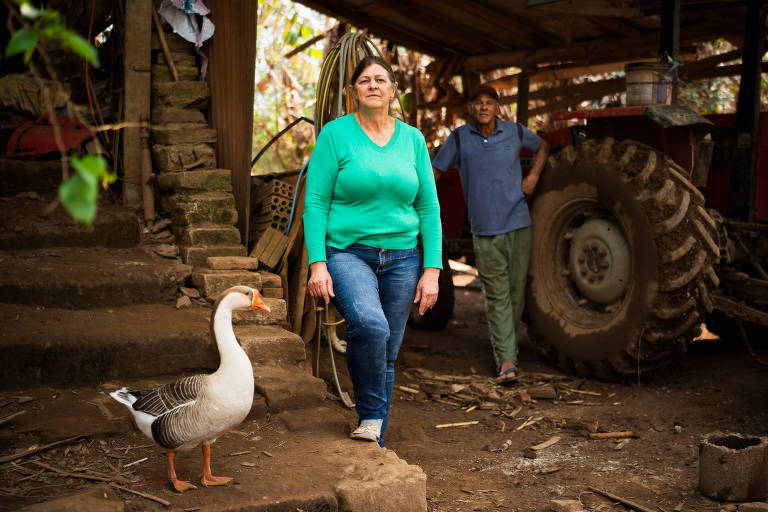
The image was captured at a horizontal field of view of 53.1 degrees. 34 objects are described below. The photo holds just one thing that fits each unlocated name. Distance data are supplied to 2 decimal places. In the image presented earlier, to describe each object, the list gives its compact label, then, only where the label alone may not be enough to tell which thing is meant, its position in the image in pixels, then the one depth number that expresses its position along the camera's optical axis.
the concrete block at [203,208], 4.91
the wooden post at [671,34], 5.05
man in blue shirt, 5.40
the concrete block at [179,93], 5.14
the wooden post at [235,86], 5.21
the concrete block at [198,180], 4.95
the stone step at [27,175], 5.09
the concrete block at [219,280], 4.52
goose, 2.70
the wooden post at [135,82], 5.01
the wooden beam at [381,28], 7.73
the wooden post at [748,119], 5.05
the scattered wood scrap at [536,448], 4.04
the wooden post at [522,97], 7.38
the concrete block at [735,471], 3.24
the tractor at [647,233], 4.73
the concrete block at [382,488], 2.79
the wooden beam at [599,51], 6.49
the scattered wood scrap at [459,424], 4.58
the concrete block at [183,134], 5.11
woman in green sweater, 3.28
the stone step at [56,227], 4.61
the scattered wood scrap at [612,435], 4.28
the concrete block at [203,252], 4.79
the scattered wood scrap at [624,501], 3.26
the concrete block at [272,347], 4.03
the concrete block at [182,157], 5.04
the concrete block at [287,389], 3.63
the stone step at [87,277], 4.10
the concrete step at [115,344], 3.53
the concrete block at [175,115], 5.13
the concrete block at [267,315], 4.39
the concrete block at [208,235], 4.84
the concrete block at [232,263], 4.70
